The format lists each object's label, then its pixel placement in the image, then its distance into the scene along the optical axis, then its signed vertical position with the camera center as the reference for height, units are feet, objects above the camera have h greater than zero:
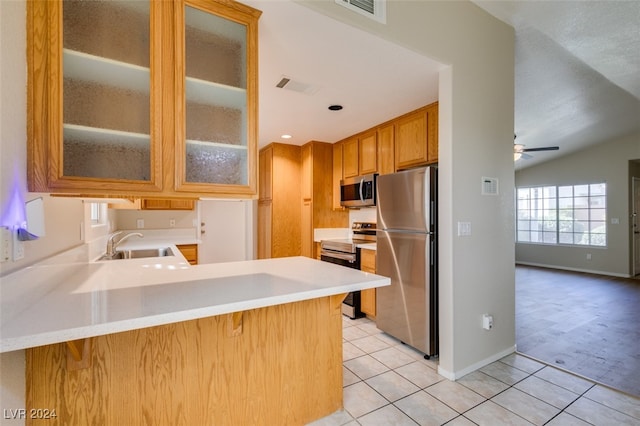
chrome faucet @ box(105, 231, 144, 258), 8.71 -1.05
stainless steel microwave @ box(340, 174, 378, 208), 11.72 +0.92
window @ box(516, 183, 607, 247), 20.43 -0.19
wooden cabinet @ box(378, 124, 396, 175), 10.97 +2.44
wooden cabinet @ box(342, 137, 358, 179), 12.97 +2.53
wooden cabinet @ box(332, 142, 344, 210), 13.93 +1.94
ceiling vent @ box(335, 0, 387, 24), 5.75 +4.14
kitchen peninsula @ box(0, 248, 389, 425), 3.32 -1.95
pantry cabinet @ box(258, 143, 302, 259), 14.64 +0.67
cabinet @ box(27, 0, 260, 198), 3.96 +1.80
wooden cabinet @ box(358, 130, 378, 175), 11.85 +2.50
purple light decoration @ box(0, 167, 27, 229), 3.44 +0.07
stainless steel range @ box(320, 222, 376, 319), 11.65 -1.59
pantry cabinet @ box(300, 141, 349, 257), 13.95 +0.88
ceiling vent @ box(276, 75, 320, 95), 8.09 +3.65
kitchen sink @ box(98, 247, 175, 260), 10.07 -1.42
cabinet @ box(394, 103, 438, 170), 9.41 +2.54
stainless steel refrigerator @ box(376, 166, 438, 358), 8.30 -1.34
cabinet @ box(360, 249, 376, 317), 11.00 -2.98
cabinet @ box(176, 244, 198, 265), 12.54 -1.65
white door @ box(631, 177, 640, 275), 19.35 -0.72
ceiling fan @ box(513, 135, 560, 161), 14.59 +3.22
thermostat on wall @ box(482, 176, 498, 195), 8.12 +0.75
